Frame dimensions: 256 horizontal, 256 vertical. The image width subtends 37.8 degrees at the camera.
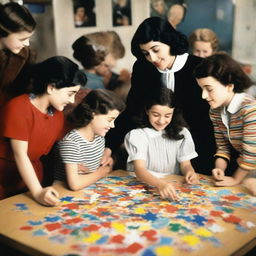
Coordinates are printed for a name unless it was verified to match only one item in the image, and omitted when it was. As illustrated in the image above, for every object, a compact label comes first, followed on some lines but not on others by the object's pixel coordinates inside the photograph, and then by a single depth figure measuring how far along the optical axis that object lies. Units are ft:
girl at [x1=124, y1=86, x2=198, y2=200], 5.81
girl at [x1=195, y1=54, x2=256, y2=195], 5.23
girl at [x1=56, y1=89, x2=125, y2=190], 5.55
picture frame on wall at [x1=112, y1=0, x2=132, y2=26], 8.64
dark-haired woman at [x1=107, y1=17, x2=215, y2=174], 5.93
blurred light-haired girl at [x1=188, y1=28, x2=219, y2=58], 8.11
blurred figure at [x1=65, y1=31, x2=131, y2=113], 8.79
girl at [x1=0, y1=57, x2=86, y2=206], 4.88
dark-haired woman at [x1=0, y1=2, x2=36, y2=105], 5.16
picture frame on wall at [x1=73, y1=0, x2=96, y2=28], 8.91
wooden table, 3.56
